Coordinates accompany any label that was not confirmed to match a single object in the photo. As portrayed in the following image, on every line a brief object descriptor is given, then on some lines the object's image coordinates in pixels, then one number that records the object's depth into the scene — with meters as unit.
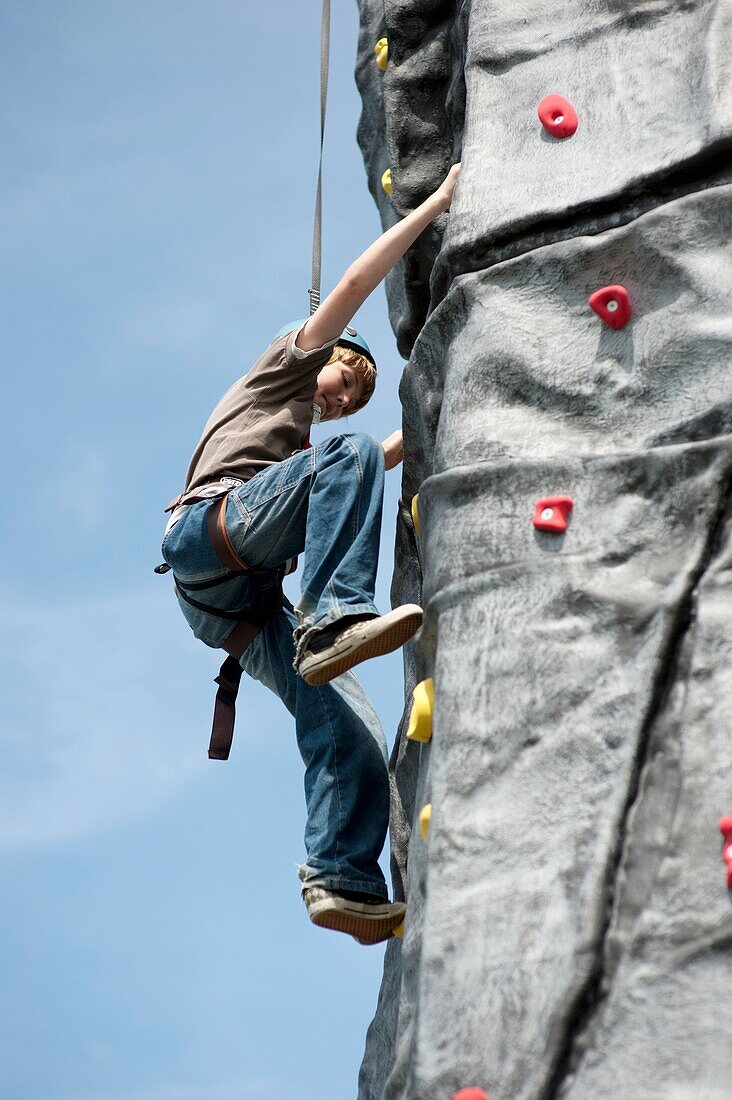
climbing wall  6.75
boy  8.62
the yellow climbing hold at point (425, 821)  7.69
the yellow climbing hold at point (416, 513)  8.98
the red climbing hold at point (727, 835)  6.64
